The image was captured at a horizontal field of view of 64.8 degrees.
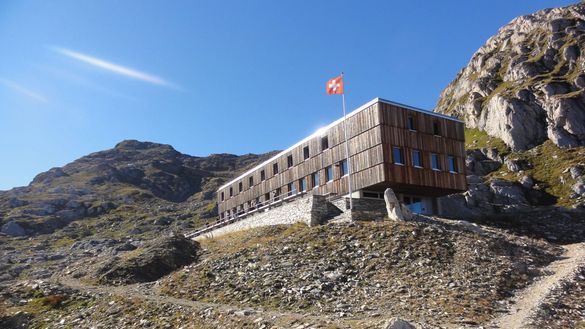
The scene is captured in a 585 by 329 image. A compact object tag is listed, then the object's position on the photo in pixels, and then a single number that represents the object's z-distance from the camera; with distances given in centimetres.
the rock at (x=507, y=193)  9356
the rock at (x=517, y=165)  10838
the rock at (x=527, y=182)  9931
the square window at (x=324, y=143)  5031
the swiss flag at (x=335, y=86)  4325
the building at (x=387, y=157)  4344
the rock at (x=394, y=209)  3681
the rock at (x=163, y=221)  11646
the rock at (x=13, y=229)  11450
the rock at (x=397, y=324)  1586
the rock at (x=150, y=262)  3459
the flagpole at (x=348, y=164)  4279
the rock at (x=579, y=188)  9106
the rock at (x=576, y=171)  9623
